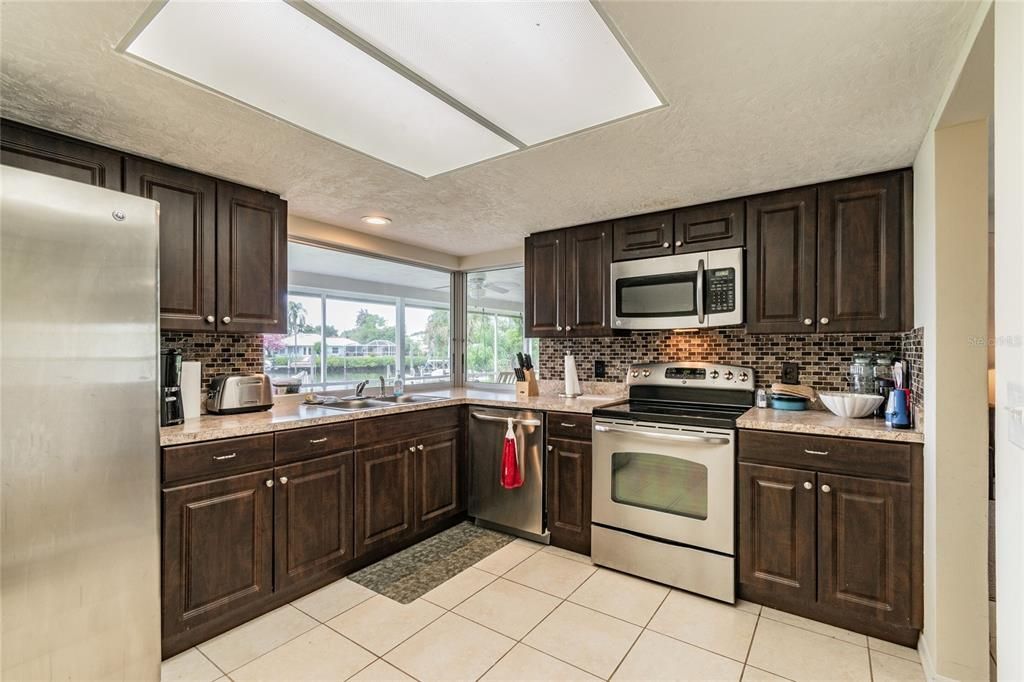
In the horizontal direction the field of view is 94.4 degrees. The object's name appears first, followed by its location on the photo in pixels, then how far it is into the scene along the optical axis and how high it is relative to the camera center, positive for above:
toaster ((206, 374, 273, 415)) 2.55 -0.30
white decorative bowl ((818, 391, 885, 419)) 2.39 -0.34
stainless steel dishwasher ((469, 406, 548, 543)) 3.11 -0.94
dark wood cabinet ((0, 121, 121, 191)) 1.83 +0.75
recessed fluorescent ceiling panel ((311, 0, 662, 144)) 1.27 +0.87
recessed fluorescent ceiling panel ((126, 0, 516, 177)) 1.32 +0.86
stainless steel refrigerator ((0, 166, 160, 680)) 1.41 -0.30
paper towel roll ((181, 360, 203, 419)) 2.41 -0.25
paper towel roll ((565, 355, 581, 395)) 3.47 -0.31
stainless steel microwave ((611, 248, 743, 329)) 2.79 +0.29
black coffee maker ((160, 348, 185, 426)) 2.19 -0.23
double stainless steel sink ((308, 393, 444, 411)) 3.19 -0.44
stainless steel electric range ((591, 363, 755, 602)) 2.42 -0.83
